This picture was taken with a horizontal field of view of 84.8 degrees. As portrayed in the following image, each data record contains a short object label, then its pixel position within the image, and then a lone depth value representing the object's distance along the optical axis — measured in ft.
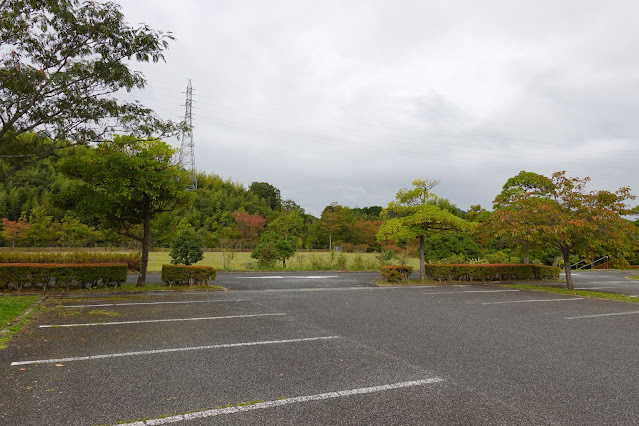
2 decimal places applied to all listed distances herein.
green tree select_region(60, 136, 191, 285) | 32.42
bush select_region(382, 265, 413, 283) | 45.01
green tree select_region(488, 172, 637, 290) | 36.78
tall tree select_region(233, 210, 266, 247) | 143.84
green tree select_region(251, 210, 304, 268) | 63.05
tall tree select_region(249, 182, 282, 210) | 198.59
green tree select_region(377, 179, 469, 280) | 44.57
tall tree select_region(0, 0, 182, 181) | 24.22
